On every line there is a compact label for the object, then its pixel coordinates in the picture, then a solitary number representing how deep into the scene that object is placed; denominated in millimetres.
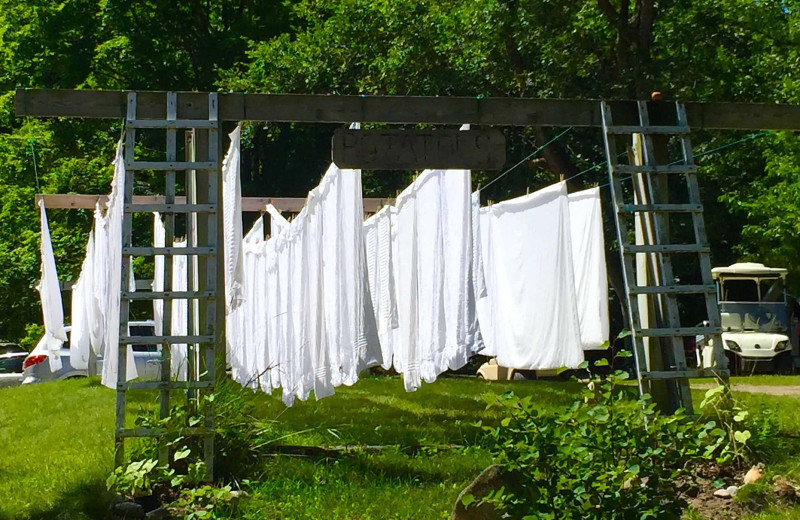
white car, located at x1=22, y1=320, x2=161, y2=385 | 20812
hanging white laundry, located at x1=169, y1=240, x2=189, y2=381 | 12766
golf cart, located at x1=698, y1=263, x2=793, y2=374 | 23531
